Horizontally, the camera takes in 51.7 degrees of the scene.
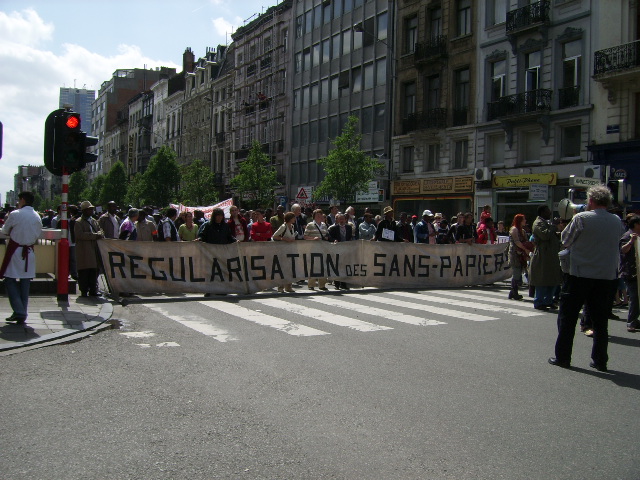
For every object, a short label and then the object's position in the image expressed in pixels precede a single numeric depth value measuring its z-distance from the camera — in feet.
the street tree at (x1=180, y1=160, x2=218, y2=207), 192.75
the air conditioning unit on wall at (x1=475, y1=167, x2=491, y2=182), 106.93
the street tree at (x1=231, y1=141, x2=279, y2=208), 155.53
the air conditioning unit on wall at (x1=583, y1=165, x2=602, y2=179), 83.36
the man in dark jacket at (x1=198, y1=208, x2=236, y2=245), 45.75
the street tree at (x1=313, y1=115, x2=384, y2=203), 120.57
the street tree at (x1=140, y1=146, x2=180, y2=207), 219.20
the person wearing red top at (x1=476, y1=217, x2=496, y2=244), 59.26
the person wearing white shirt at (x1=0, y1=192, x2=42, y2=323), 28.68
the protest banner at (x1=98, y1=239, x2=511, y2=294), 43.16
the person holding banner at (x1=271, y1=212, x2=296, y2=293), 47.91
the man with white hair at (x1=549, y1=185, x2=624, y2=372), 22.68
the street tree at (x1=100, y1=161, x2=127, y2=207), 274.16
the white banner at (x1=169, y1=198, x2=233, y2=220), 85.15
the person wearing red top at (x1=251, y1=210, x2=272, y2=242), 51.78
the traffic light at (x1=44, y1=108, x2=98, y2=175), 35.42
